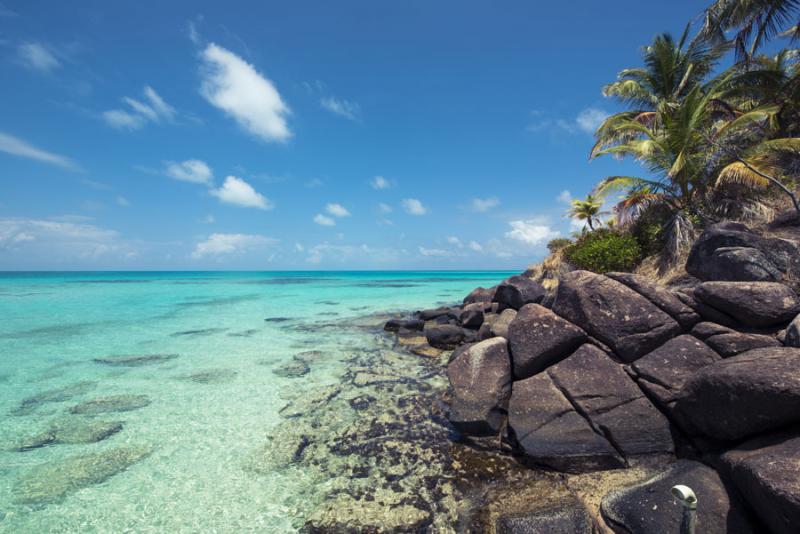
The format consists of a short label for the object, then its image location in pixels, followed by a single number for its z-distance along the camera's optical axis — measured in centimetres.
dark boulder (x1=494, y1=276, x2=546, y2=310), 1450
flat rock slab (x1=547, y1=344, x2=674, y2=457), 524
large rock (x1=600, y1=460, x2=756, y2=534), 365
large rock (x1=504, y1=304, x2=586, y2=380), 666
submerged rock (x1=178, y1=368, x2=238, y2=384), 1022
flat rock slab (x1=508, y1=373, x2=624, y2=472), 512
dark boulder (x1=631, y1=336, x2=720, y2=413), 553
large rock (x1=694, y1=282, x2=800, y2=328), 557
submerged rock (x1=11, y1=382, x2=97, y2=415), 830
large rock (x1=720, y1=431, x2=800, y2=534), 318
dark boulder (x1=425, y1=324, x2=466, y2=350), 1307
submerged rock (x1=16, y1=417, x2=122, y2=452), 673
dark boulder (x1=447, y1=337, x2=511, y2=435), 621
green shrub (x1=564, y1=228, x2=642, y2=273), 1431
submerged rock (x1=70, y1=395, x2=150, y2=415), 822
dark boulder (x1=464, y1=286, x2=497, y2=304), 2034
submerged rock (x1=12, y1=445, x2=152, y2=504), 516
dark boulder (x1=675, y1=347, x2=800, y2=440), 392
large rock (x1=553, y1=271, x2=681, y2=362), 620
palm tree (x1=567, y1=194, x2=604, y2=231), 2802
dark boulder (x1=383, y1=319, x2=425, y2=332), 1641
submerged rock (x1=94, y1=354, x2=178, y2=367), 1216
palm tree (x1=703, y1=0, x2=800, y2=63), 1555
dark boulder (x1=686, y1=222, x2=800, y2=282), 733
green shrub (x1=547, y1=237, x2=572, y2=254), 2717
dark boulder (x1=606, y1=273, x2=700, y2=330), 632
